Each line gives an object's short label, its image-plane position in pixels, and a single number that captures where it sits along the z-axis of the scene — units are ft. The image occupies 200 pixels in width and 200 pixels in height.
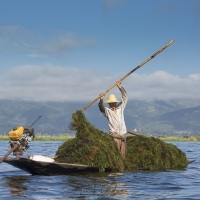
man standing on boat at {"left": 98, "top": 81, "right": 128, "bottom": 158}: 59.62
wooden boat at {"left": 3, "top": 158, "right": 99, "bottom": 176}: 51.21
